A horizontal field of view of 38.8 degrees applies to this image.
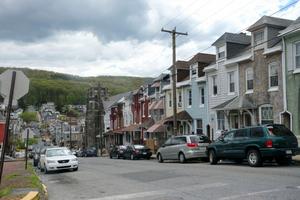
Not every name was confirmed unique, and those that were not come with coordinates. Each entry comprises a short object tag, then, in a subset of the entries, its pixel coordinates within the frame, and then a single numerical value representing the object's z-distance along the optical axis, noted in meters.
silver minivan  25.14
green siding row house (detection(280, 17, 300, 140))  25.17
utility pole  31.25
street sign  9.88
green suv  18.69
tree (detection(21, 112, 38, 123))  178.24
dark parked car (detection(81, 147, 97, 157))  63.19
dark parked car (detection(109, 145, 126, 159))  40.69
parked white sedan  23.47
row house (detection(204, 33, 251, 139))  31.75
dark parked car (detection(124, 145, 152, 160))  36.31
